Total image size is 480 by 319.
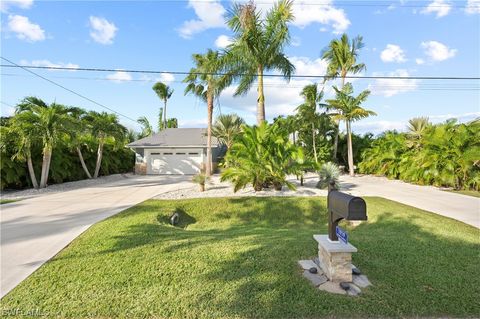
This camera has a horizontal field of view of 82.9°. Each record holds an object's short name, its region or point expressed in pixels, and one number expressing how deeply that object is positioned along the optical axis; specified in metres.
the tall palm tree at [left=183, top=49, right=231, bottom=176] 12.63
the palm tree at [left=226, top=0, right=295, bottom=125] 11.77
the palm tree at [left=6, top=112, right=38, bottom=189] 10.86
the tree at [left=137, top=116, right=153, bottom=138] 33.77
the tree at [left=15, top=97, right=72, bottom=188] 11.30
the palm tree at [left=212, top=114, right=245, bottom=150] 21.18
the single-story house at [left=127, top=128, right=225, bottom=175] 20.36
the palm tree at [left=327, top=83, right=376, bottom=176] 17.04
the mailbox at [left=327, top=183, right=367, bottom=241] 2.97
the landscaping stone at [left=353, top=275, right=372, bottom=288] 3.19
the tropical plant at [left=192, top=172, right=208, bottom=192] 10.72
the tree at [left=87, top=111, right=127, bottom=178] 15.28
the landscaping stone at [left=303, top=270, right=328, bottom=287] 3.23
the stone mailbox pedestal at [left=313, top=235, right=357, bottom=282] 3.22
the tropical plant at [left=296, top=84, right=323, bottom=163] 19.33
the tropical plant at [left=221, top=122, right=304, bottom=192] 9.86
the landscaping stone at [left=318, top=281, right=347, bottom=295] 3.05
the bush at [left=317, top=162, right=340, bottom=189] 10.90
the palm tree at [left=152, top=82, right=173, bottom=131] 38.10
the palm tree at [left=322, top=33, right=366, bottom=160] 20.66
